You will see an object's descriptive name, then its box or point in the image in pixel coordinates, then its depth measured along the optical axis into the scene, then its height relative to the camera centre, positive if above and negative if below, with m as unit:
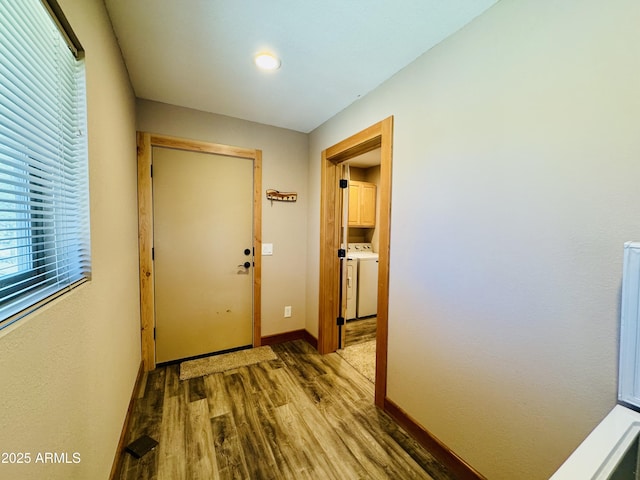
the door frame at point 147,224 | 2.28 +0.01
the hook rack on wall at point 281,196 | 2.85 +0.36
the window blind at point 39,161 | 0.63 +0.19
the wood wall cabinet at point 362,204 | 4.04 +0.41
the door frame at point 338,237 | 1.91 -0.08
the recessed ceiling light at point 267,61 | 1.69 +1.13
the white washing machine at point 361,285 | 3.66 -0.81
